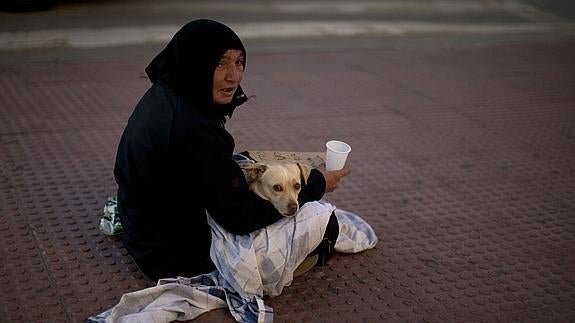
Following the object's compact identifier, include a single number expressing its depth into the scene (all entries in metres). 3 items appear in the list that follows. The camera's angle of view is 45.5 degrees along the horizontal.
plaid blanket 2.92
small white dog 2.96
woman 2.77
